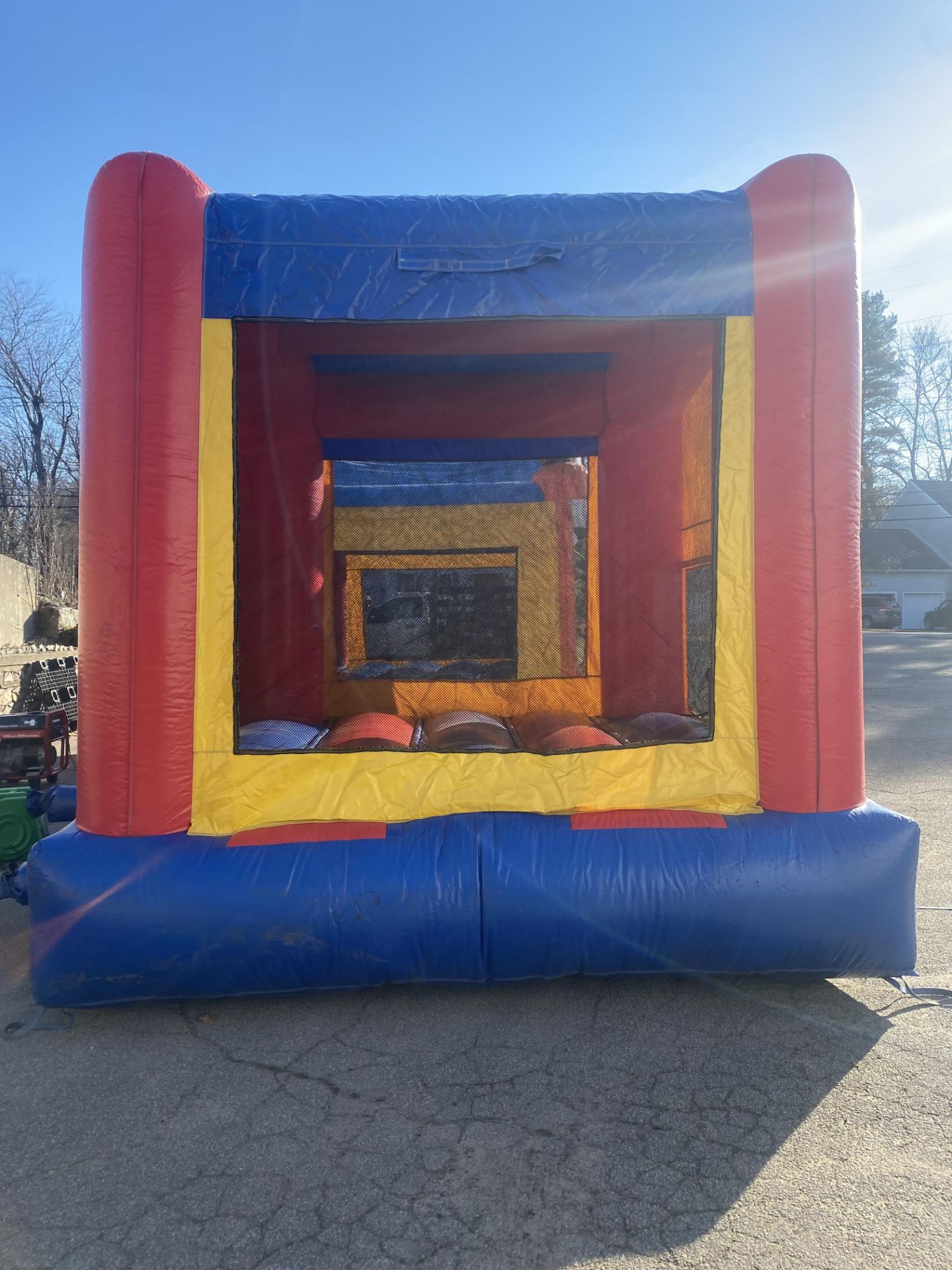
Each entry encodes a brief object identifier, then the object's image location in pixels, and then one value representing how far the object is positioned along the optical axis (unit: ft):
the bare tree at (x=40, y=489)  62.90
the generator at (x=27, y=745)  16.39
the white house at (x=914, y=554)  104.99
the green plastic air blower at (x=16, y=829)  11.73
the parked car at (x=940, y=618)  93.45
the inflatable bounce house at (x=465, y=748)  8.74
